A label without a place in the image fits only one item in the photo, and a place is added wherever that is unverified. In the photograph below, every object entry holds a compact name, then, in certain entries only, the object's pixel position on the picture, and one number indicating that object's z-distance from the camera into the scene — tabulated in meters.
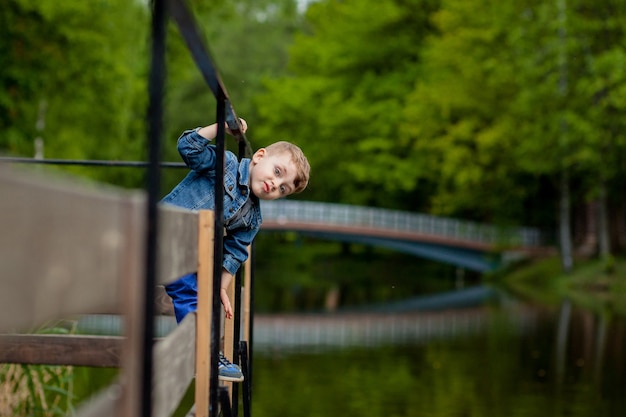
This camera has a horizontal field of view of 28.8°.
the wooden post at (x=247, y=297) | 4.88
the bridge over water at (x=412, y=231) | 29.50
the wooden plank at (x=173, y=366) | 2.10
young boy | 3.38
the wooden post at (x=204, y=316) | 2.80
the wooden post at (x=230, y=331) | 3.94
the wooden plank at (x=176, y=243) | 1.99
